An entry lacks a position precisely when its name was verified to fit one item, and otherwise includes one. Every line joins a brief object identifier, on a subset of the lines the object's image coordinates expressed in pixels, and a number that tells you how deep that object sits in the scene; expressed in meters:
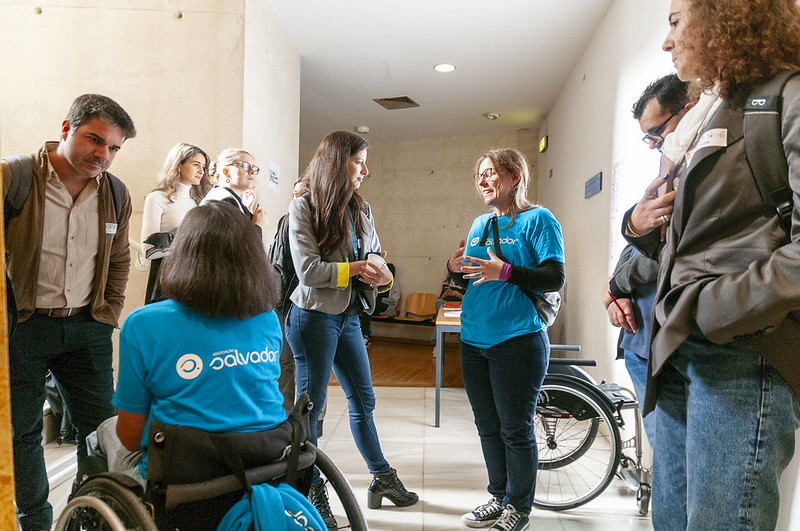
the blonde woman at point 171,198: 2.62
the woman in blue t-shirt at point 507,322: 1.86
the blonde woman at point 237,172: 2.57
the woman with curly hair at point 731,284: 0.82
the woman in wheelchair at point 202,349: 1.07
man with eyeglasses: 1.56
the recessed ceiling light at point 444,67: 5.02
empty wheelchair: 2.24
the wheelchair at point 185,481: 0.97
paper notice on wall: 4.11
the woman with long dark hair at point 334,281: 1.96
